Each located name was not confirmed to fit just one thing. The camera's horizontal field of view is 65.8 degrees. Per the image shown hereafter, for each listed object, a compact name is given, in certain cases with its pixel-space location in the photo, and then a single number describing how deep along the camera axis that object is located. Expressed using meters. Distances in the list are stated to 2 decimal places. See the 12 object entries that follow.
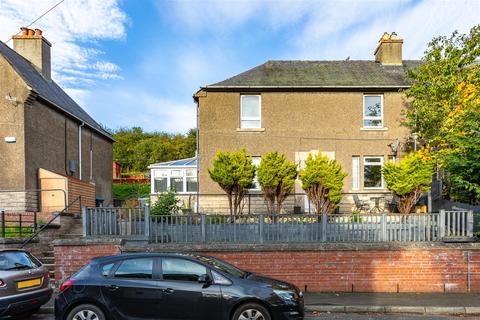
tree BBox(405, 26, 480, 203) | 14.53
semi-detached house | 17.19
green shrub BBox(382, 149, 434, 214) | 12.75
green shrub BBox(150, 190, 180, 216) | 13.14
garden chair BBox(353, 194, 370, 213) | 15.93
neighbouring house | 14.38
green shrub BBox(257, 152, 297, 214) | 13.58
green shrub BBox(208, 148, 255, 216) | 13.44
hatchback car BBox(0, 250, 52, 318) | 6.75
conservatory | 21.80
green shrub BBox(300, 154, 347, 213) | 13.14
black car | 6.08
